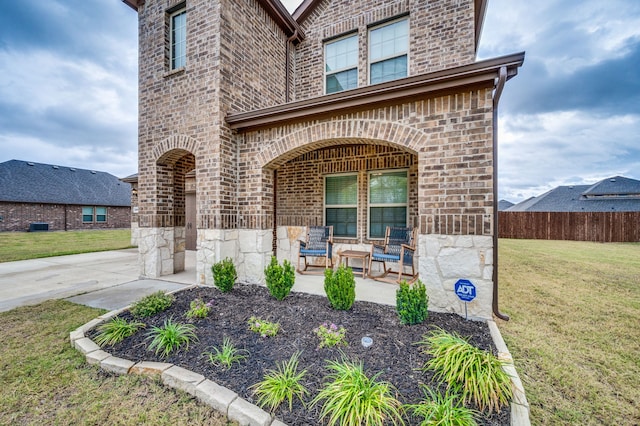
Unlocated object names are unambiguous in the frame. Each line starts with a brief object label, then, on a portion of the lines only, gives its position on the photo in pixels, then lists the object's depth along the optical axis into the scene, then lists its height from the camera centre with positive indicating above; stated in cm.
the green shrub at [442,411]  157 -133
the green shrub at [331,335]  252 -130
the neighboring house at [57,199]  1745 +95
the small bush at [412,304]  292 -109
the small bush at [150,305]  324 -126
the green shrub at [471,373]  181 -128
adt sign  303 -96
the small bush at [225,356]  225 -136
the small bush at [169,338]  249 -133
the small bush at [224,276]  412 -107
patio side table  507 -89
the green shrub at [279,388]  179 -134
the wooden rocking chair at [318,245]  555 -78
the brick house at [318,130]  335 +140
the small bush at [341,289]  329 -103
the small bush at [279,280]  373 -103
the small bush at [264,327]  277 -132
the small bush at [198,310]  319 -127
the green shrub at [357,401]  161 -131
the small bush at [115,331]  267 -135
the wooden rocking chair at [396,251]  485 -82
